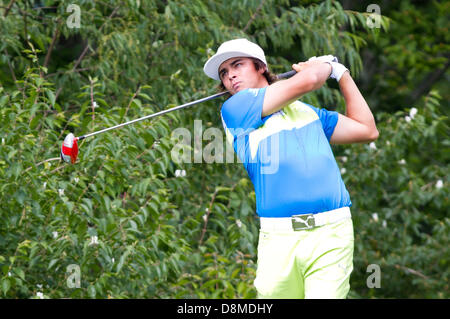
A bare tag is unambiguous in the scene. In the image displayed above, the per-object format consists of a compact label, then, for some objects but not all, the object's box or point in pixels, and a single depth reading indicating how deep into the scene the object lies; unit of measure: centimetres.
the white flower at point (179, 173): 1138
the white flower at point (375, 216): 1580
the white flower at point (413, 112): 1504
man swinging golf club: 639
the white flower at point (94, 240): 964
